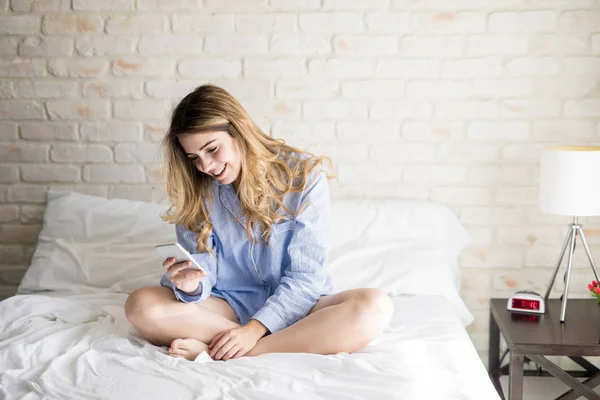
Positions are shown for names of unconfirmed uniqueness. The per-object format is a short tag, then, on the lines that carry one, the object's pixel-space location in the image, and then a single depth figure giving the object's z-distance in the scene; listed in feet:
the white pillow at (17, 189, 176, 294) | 7.49
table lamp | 6.81
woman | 5.66
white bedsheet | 4.83
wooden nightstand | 6.55
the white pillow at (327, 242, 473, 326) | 7.20
